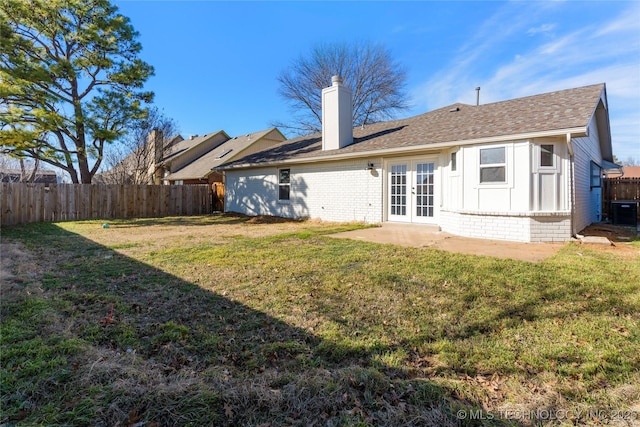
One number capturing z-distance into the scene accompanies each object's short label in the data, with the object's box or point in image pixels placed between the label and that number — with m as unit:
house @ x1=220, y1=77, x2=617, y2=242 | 7.45
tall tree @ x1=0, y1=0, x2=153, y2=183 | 12.27
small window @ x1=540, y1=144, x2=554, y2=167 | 7.43
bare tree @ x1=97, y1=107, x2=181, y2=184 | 21.84
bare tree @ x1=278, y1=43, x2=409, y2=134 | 25.27
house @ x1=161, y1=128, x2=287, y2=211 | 23.17
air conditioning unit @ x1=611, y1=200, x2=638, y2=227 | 11.01
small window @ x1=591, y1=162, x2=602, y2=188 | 11.05
